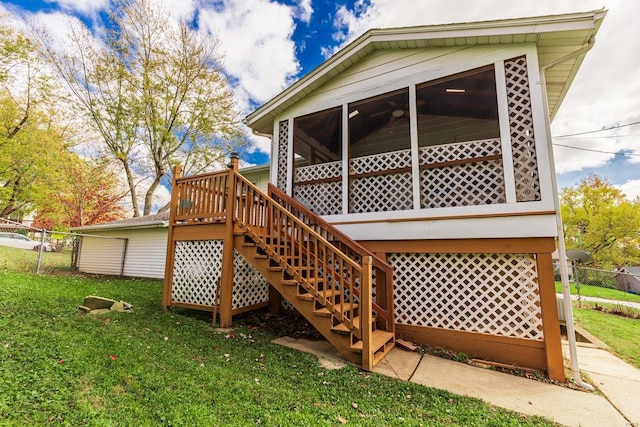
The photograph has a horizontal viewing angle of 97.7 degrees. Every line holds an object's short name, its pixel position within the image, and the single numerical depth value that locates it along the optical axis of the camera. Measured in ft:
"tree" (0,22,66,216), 40.27
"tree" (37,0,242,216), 48.88
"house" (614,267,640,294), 53.99
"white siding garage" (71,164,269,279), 36.60
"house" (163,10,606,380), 12.92
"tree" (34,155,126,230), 51.62
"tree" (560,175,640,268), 60.64
